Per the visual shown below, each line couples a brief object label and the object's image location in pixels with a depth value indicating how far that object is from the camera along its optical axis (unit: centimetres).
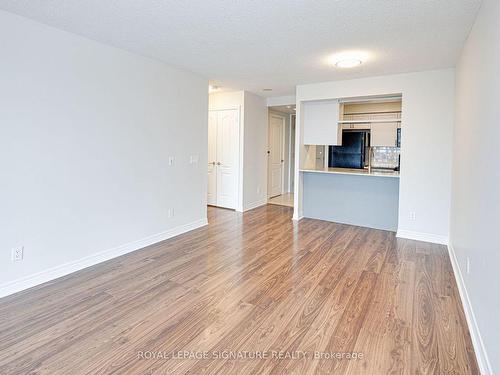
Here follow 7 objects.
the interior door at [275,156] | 752
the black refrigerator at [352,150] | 530
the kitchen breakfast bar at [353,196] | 486
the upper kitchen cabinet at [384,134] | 475
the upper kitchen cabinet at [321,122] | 516
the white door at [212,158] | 649
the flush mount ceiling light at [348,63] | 373
